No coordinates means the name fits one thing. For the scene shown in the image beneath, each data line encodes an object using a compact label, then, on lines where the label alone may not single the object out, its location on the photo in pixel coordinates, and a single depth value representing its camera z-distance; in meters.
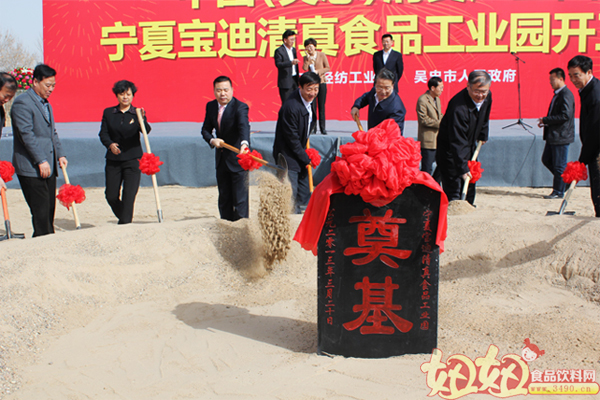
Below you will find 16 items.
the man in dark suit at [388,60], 7.30
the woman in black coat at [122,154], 4.71
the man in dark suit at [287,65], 7.37
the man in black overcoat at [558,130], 6.18
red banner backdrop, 9.15
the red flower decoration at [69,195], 4.76
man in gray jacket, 4.16
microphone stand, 8.37
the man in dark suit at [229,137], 4.43
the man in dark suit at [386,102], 4.17
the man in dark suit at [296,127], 4.48
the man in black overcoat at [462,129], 4.12
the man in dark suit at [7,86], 3.91
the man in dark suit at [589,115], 4.20
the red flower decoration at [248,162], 4.07
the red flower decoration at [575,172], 4.51
